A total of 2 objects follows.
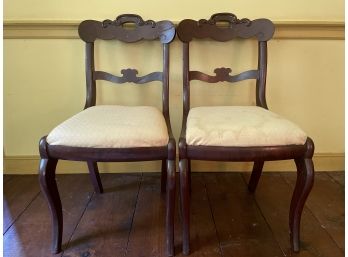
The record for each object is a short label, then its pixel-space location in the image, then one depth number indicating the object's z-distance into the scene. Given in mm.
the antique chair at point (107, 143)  985
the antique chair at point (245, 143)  988
